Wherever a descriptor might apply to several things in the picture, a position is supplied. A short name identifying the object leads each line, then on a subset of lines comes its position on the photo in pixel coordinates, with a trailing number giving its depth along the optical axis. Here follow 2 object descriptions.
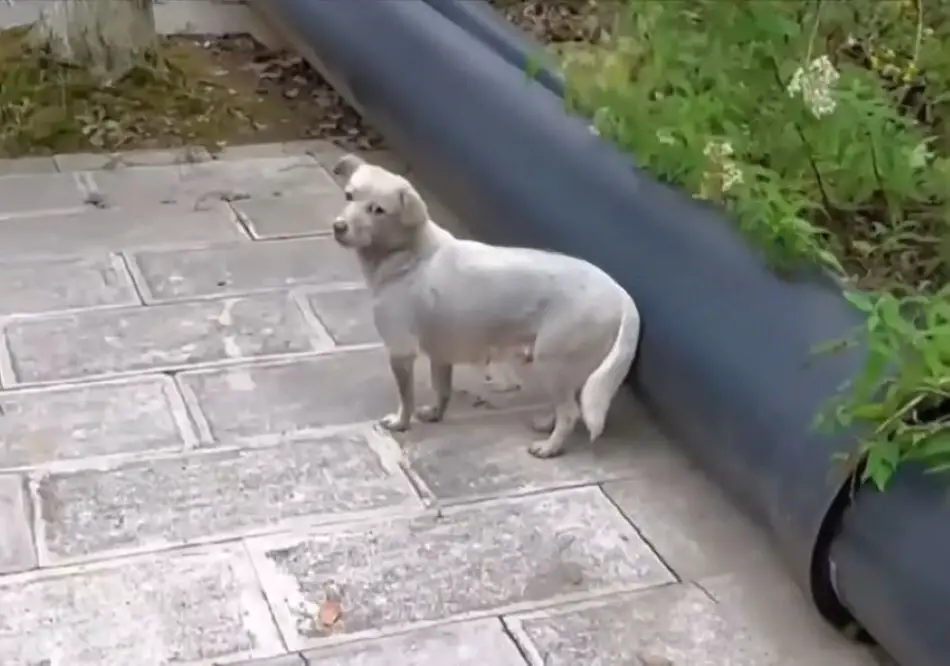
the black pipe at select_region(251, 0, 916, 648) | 2.16
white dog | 2.54
